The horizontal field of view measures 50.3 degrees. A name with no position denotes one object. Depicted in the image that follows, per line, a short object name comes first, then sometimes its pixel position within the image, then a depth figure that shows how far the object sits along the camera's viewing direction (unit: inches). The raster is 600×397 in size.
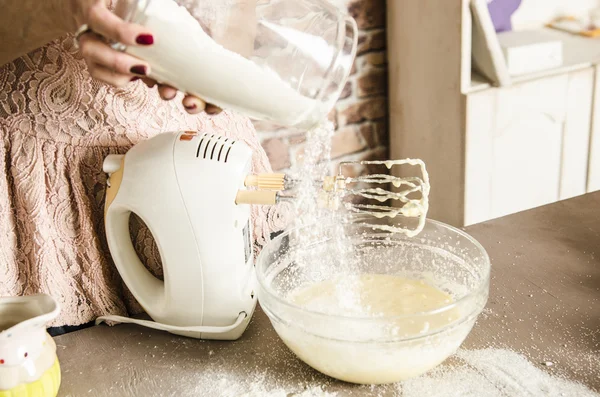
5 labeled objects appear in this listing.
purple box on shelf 72.7
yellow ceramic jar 30.6
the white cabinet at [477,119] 67.8
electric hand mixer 35.8
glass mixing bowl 31.3
